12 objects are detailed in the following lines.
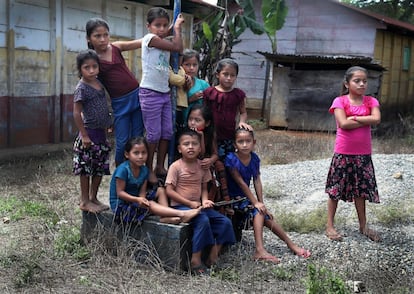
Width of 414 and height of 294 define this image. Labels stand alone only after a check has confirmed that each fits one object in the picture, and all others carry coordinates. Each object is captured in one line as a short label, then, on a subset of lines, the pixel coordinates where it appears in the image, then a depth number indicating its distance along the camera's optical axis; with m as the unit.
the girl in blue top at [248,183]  4.41
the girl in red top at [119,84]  4.32
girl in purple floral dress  4.24
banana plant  12.43
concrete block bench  4.03
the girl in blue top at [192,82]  4.65
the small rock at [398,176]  7.17
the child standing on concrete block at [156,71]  4.24
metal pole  4.44
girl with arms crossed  4.79
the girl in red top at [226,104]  4.54
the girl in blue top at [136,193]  4.13
